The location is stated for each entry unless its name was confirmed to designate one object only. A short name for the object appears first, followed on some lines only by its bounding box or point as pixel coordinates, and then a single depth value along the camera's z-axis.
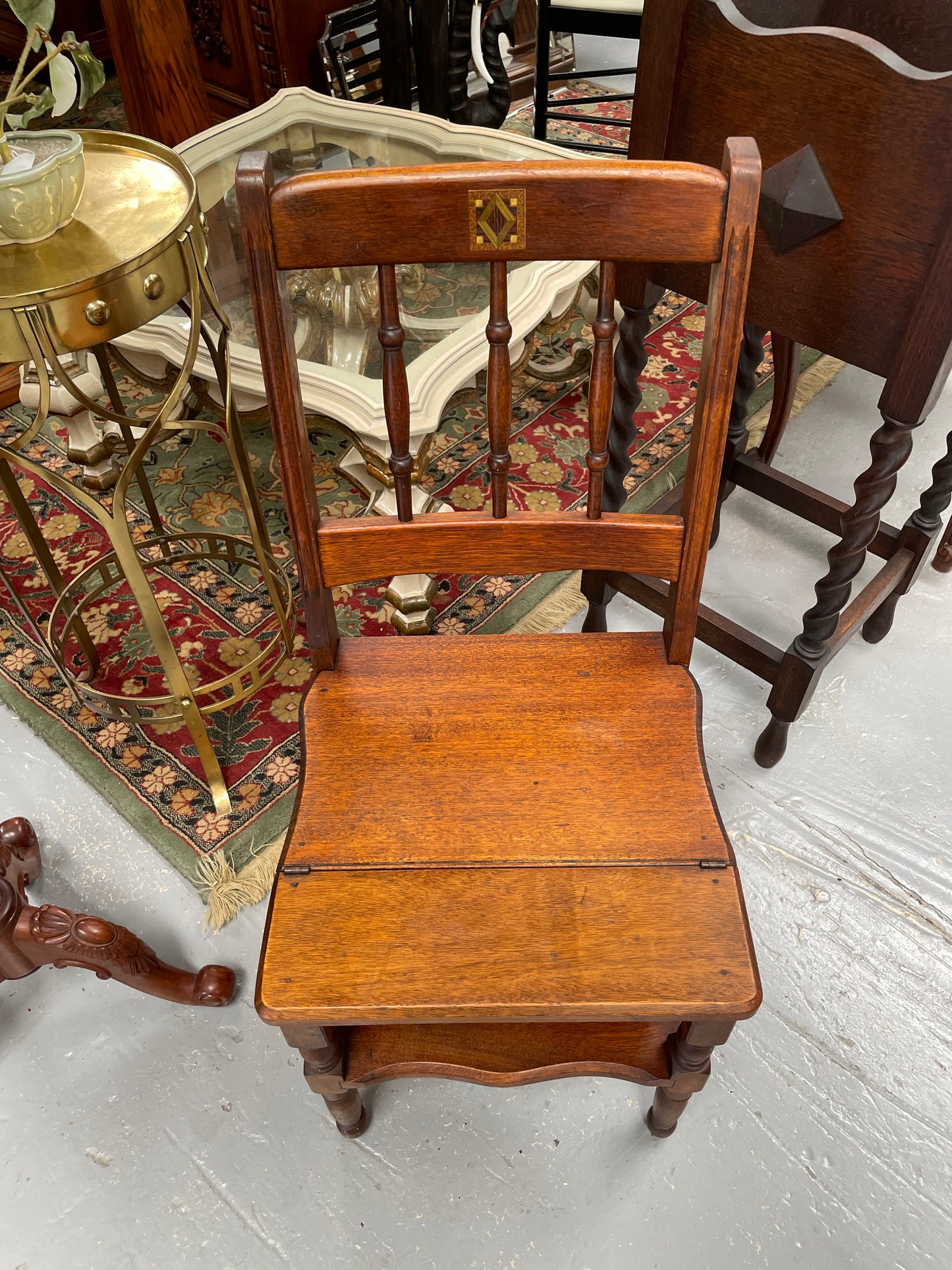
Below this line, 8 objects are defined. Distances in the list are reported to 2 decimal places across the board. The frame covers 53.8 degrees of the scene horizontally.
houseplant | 1.08
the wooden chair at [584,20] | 2.55
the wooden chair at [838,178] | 1.00
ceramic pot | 1.09
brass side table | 1.10
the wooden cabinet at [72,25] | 3.69
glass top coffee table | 1.58
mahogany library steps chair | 0.84
